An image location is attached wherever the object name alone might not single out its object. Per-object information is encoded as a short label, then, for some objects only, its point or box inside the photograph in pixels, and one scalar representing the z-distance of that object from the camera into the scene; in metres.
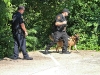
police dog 12.88
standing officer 10.91
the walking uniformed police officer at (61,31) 12.12
